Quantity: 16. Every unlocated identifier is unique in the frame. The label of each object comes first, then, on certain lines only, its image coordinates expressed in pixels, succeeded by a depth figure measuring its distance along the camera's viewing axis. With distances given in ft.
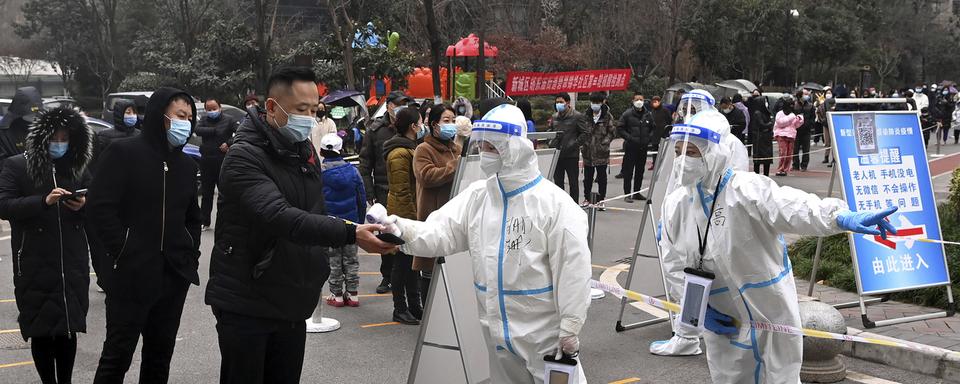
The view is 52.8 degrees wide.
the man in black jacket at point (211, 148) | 41.01
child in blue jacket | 27.04
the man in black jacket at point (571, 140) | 47.32
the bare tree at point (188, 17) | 115.34
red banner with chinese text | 79.71
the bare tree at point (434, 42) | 61.98
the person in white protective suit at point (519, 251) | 13.78
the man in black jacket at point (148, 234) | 15.98
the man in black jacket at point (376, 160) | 31.91
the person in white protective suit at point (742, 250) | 15.99
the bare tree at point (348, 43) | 75.77
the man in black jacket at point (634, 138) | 52.85
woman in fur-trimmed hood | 18.22
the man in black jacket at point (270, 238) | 12.75
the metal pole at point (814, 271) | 26.41
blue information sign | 25.30
